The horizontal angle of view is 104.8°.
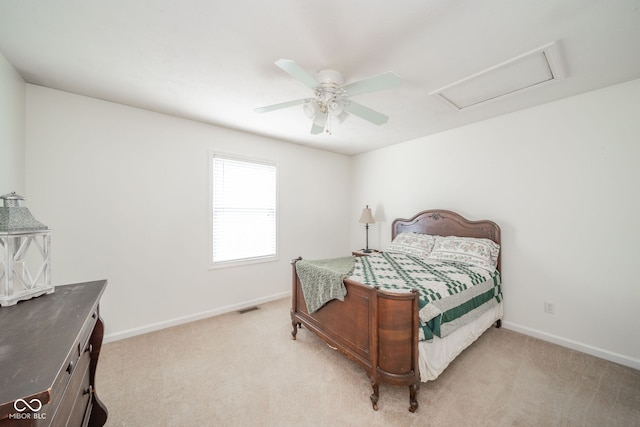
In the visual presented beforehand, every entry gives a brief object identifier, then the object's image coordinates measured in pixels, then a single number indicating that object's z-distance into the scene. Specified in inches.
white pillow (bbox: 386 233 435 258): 130.0
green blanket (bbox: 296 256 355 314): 85.4
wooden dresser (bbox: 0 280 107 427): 24.1
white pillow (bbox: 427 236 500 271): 109.5
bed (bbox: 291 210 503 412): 67.7
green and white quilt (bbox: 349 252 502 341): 71.2
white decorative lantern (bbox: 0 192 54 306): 44.6
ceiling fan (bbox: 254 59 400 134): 63.4
